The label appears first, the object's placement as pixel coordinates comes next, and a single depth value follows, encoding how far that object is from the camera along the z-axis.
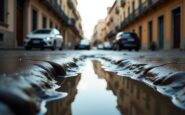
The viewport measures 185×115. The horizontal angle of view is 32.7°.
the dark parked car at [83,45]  32.31
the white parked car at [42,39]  15.95
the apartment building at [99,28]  120.32
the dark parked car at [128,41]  21.58
